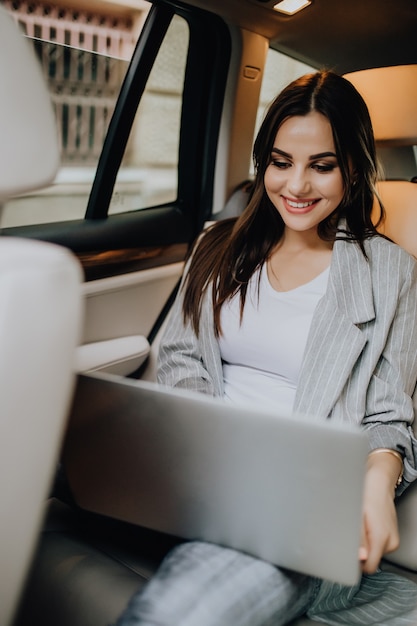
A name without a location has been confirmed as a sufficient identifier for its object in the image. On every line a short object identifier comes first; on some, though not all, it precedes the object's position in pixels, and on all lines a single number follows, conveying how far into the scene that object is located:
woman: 1.20
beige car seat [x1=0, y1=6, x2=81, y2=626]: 0.64
